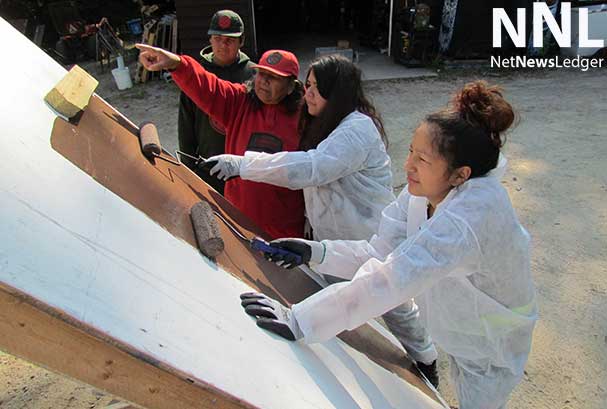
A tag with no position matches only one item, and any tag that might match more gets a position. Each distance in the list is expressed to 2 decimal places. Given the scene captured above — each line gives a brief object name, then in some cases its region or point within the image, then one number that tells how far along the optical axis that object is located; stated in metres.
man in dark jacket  2.84
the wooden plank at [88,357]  0.67
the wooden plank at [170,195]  1.30
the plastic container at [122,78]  8.10
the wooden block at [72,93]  1.38
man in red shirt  2.17
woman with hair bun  1.21
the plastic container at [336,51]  9.21
